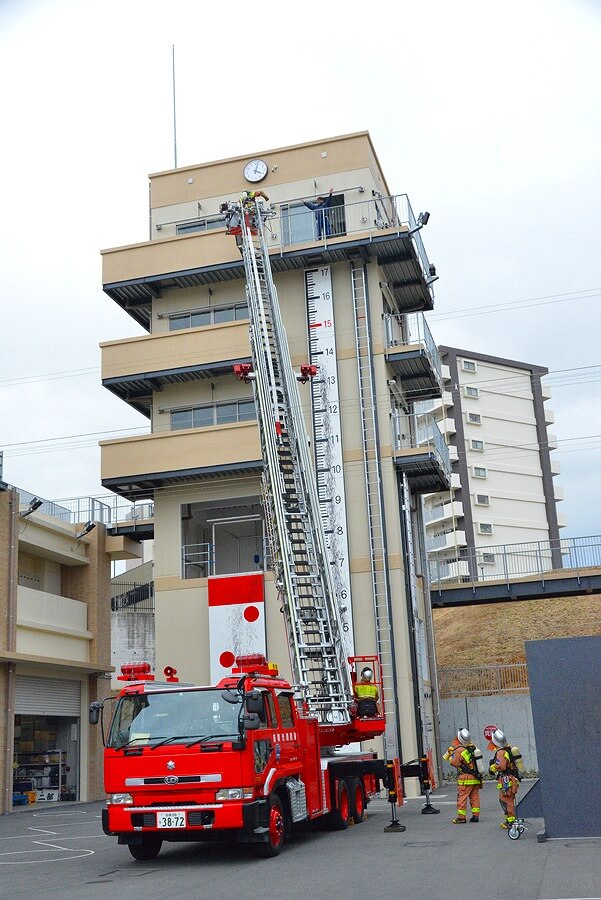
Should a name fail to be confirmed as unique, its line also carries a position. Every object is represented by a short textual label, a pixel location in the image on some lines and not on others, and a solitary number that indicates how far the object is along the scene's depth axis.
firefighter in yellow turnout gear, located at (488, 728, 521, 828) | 16.06
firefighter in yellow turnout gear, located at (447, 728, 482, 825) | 17.81
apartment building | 69.88
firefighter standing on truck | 18.98
